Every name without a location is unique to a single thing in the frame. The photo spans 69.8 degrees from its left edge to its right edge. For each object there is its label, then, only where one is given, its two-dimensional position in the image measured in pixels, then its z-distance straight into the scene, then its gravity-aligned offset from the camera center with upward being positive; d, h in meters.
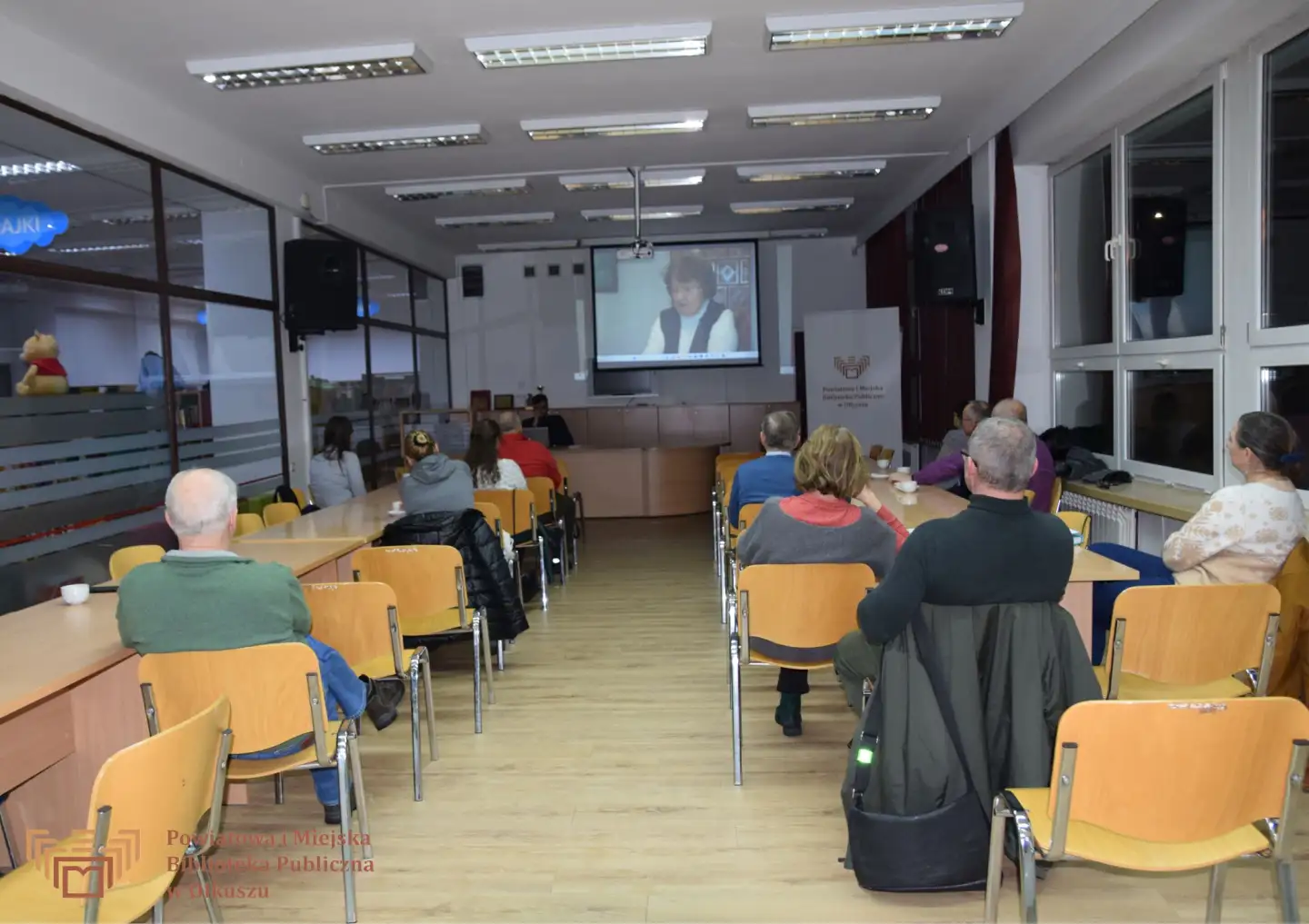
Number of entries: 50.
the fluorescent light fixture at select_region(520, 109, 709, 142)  6.61 +1.94
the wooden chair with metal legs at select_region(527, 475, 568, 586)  6.61 -0.69
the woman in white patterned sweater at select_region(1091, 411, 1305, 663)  3.06 -0.46
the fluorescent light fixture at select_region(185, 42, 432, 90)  5.07 +1.89
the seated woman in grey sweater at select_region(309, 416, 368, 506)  6.64 -0.44
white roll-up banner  9.32 +0.20
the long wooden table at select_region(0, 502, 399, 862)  2.35 -0.81
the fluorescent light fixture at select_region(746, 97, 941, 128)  6.45 +1.93
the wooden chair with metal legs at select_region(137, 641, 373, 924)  2.40 -0.73
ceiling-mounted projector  9.06 +1.43
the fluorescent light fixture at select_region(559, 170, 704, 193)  8.38 +1.96
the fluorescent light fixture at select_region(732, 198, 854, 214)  10.02 +2.01
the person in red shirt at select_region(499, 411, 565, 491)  6.85 -0.37
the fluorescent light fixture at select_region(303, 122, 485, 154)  6.75 +1.93
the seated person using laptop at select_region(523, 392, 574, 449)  10.72 -0.30
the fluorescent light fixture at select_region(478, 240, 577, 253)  12.38 +2.06
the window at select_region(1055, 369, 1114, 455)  6.16 -0.17
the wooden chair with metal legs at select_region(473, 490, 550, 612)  5.81 -0.71
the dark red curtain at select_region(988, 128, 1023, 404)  6.81 +0.81
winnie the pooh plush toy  4.94 +0.26
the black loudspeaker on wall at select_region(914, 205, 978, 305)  7.29 +1.03
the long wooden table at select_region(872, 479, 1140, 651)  3.14 -0.61
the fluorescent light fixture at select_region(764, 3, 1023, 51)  4.84 +1.90
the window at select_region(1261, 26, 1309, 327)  4.06 +0.84
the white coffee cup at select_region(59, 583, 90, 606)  3.18 -0.60
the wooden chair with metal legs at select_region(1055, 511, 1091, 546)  3.94 -0.58
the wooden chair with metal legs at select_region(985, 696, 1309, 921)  1.75 -0.77
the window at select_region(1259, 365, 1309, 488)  4.15 -0.08
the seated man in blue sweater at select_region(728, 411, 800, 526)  4.90 -0.40
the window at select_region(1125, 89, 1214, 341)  4.89 +0.87
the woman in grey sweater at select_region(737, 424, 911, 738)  3.34 -0.46
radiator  5.30 -0.80
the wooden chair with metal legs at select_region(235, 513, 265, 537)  4.97 -0.61
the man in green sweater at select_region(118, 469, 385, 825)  2.46 -0.48
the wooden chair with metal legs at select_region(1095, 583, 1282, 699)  2.65 -0.73
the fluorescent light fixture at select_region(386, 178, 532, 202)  8.46 +1.95
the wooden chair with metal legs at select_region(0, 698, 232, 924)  1.70 -0.82
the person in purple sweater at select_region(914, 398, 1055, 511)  5.15 -0.49
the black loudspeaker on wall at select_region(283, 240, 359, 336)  7.78 +1.03
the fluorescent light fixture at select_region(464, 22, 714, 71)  4.96 +1.91
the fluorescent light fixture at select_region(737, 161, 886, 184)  8.21 +1.96
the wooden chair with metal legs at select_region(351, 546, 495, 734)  3.84 -0.73
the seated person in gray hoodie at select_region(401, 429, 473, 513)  4.63 -0.41
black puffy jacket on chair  4.38 -0.70
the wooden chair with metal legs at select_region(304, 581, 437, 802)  3.19 -0.76
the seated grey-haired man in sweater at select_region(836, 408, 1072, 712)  2.26 -0.40
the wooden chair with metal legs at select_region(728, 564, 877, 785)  3.18 -0.76
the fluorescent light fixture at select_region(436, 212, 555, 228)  10.15 +1.99
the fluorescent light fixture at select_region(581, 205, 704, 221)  10.06 +1.99
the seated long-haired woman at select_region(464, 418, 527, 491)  6.01 -0.40
